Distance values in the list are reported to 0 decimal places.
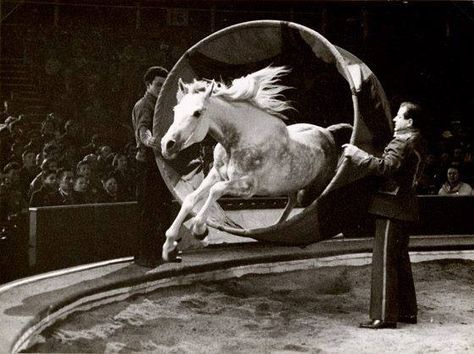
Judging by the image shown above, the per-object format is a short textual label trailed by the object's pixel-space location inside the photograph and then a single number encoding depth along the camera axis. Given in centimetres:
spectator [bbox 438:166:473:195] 668
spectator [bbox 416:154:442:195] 659
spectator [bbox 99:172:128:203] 604
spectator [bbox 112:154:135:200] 597
